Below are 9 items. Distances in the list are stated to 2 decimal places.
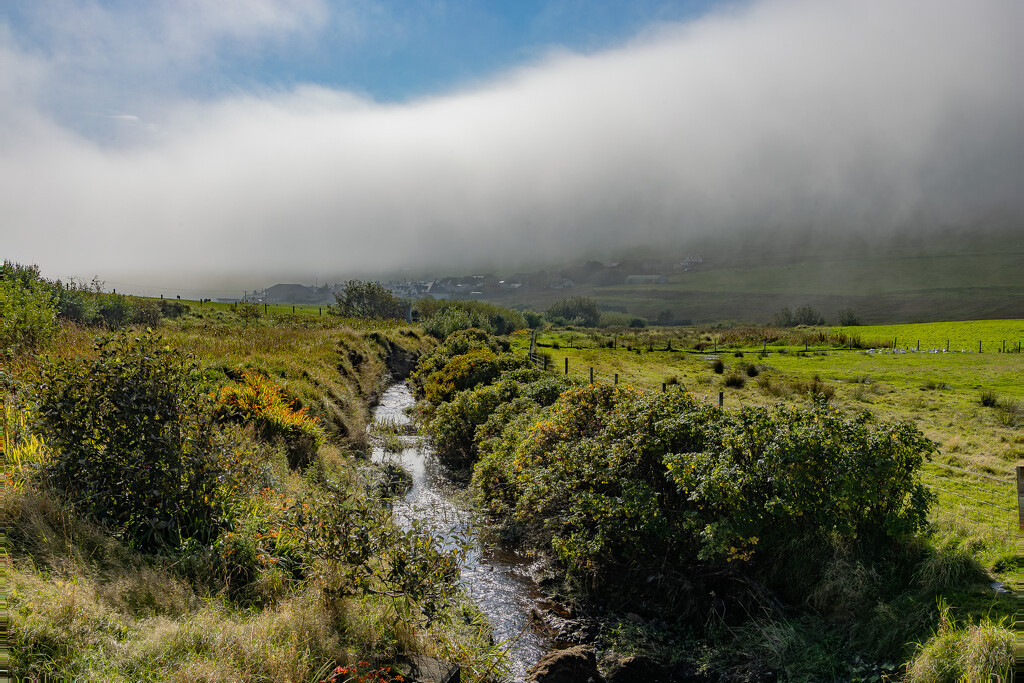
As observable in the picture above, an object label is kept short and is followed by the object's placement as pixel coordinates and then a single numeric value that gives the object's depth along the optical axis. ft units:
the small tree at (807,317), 530.76
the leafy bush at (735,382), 114.01
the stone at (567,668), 27.40
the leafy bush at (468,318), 215.10
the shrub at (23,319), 45.21
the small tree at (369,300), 376.89
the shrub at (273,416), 47.26
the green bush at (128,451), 25.07
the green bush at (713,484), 31.27
